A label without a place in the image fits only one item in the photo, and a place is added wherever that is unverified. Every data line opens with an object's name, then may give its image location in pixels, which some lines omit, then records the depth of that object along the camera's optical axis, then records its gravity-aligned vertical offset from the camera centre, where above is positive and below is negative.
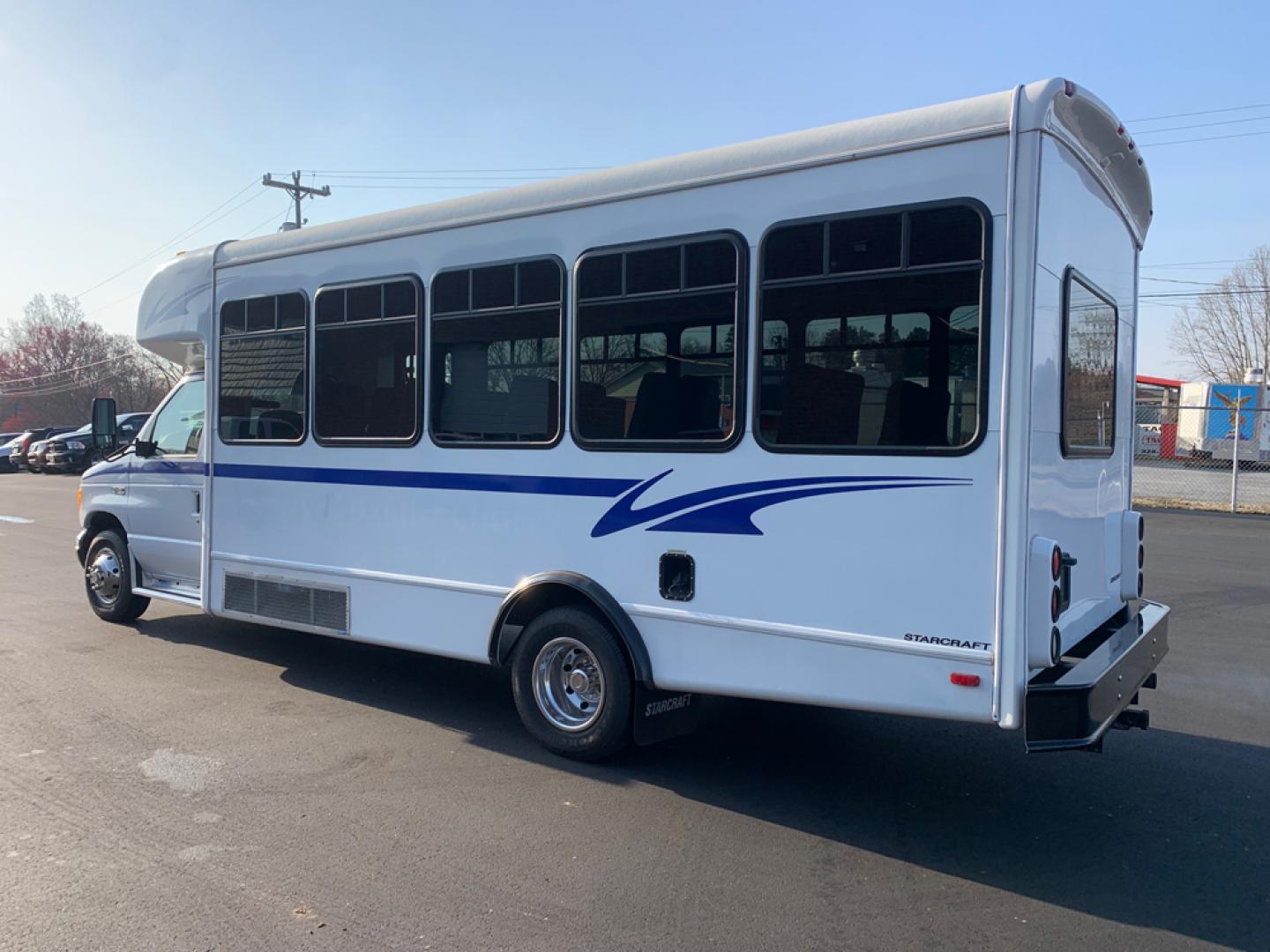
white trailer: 26.20 +1.01
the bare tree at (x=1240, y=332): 42.69 +5.41
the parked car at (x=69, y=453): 31.86 -0.56
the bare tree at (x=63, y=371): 68.12 +4.40
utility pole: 37.53 +9.36
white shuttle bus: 3.98 +0.09
